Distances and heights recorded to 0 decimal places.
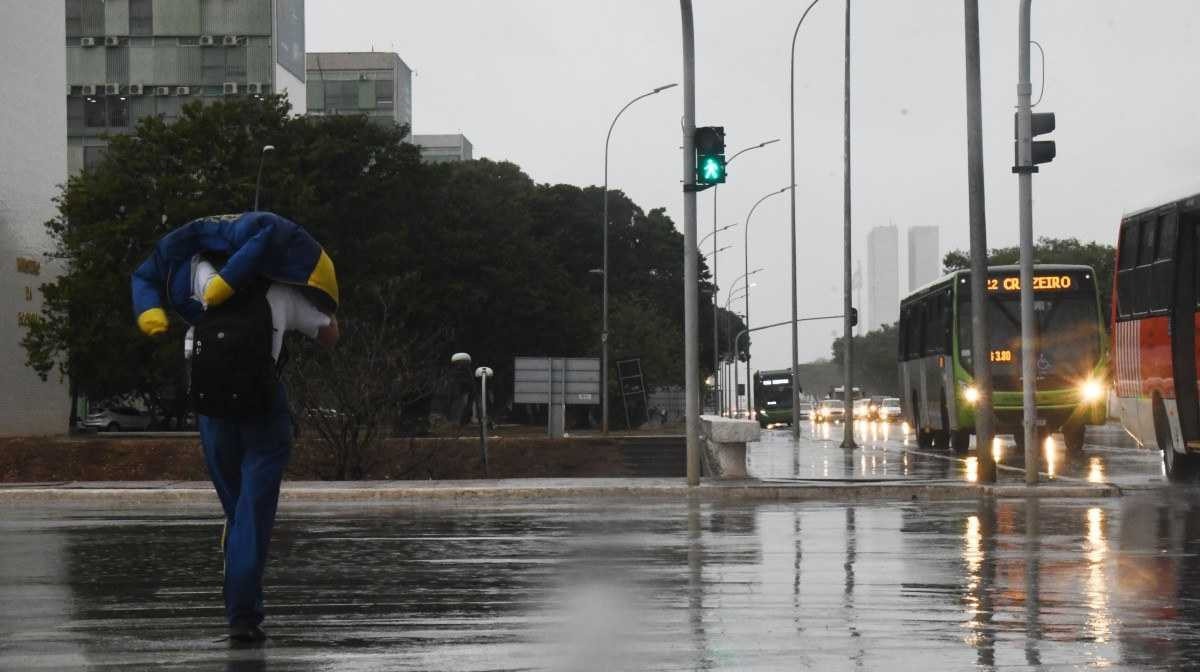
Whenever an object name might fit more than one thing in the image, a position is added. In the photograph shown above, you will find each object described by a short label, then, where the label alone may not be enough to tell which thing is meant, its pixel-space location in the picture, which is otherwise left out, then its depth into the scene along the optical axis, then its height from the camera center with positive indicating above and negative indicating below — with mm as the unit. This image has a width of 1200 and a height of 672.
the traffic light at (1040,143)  20531 +3041
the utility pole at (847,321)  39094 +1976
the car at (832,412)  97000 -288
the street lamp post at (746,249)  85875 +7954
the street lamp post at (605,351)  59750 +2052
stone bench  21281 -402
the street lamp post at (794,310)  49188 +2793
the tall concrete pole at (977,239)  21312 +2044
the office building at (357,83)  142750 +26870
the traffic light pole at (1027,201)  20453 +2377
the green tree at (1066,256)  104125 +9463
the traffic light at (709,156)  20938 +2997
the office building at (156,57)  99000 +20310
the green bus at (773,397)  92188 +596
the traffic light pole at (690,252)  20516 +1836
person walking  7492 +306
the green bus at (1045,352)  34094 +1032
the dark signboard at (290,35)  102000 +22380
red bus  22359 +988
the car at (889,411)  94100 -239
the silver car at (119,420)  86438 -150
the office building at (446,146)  169625 +26017
